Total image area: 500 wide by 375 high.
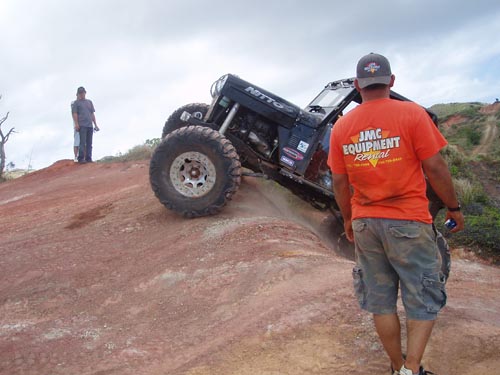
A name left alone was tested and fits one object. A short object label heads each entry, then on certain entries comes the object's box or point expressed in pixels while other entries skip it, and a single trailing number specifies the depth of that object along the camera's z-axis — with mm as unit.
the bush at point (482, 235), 8031
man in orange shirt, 3186
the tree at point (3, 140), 18170
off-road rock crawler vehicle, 7211
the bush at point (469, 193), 11088
